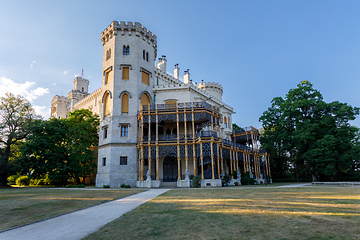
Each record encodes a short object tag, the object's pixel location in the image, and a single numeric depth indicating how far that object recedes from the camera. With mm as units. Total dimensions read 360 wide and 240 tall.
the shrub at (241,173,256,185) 30781
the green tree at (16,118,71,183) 29438
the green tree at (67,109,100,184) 31969
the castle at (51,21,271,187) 28297
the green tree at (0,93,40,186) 30547
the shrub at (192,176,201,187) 25594
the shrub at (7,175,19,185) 45388
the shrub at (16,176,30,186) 39656
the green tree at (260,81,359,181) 32406
